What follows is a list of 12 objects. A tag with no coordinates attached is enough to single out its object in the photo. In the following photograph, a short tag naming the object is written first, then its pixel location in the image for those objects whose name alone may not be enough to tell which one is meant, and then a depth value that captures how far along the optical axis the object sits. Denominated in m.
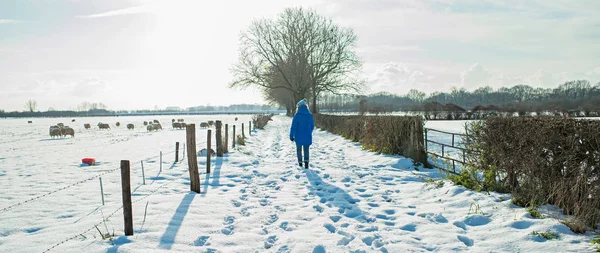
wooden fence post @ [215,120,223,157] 9.41
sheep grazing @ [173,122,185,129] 33.45
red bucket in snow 10.09
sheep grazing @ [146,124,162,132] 29.76
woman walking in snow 8.13
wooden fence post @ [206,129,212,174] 7.42
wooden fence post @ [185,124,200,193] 5.62
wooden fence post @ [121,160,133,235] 3.64
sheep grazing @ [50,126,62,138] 23.03
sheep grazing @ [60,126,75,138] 23.48
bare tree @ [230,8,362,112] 30.48
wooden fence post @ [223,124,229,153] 10.73
